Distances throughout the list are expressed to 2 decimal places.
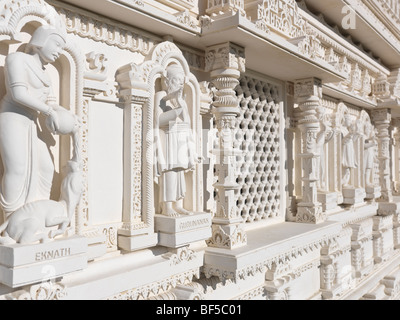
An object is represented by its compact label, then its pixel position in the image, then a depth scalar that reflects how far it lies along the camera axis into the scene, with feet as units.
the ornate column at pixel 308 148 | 13.93
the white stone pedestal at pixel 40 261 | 5.78
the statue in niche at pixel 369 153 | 20.62
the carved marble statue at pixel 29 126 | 6.14
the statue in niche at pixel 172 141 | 8.96
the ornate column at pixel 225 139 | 9.94
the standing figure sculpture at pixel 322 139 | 15.69
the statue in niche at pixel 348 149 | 18.22
